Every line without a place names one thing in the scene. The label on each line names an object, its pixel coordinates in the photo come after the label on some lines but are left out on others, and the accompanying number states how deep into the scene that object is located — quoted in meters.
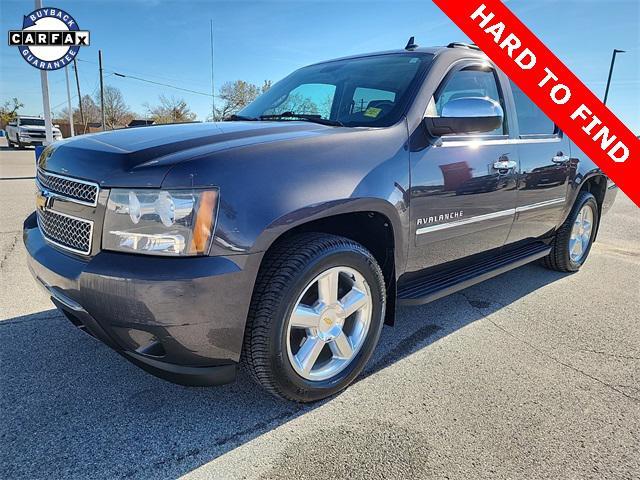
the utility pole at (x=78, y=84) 41.20
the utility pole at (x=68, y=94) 34.33
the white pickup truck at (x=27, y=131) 25.78
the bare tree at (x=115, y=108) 50.28
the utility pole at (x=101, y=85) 33.47
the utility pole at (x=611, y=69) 22.89
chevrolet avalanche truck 1.83
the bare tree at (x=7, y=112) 72.31
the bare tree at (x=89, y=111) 57.16
